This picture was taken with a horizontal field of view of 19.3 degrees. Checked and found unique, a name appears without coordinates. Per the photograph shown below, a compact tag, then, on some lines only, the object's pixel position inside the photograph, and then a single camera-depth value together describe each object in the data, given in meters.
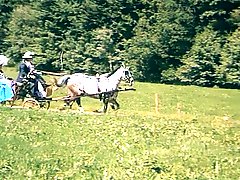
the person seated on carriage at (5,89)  23.34
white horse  26.30
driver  24.45
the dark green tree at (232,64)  57.41
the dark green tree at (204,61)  60.24
